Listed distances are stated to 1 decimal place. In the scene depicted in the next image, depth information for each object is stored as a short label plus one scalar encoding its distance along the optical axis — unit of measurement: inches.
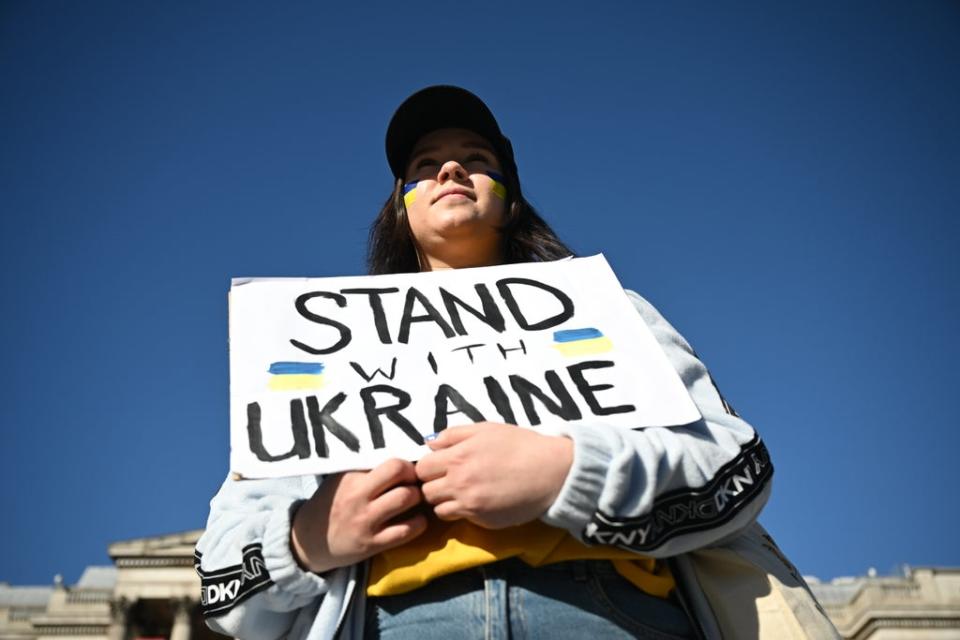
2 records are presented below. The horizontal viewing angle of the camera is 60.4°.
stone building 1071.6
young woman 51.9
